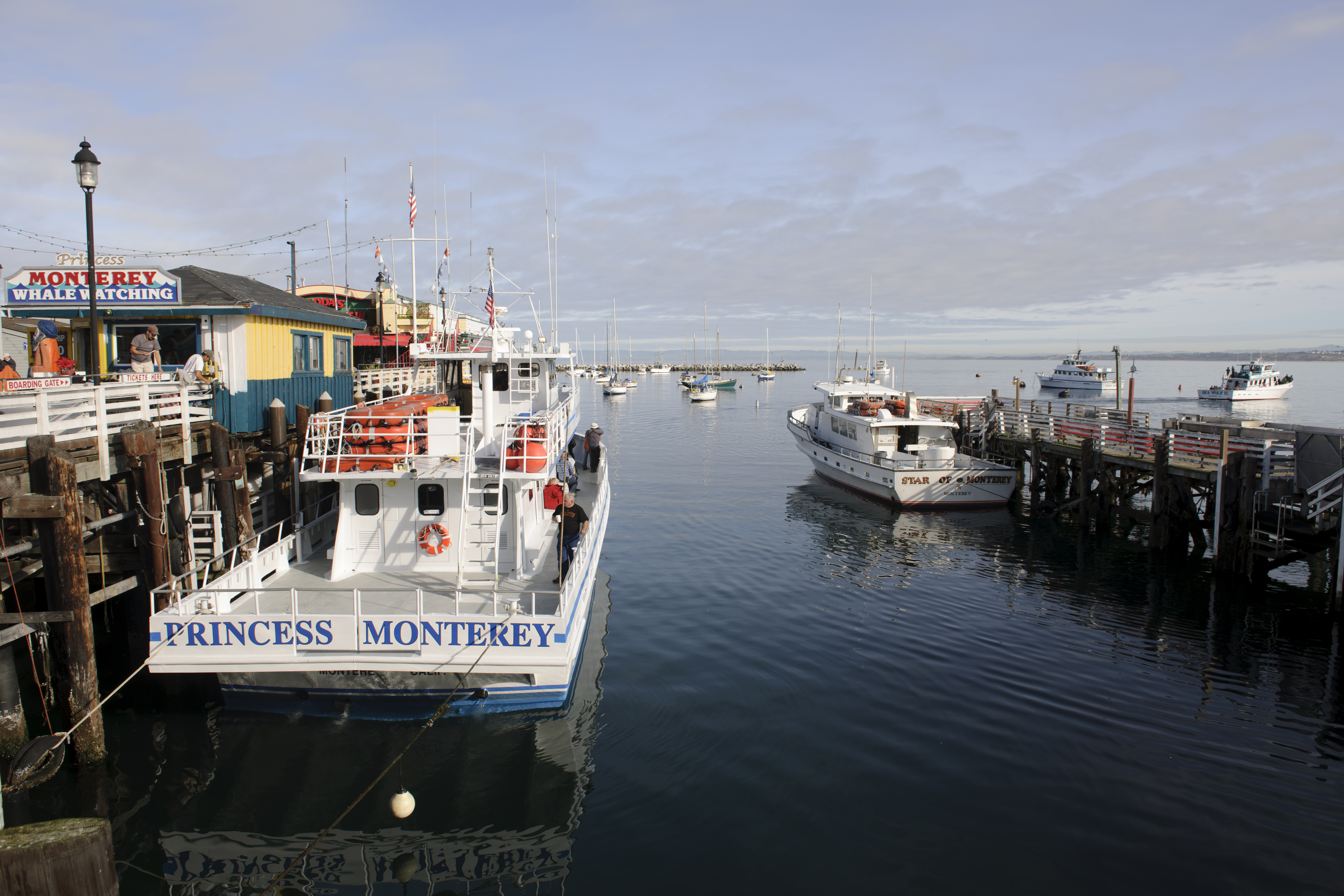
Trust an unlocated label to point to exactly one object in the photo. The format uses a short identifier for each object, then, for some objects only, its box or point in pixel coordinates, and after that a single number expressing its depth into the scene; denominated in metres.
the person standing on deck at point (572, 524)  13.30
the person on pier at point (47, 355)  15.14
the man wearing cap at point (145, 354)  15.38
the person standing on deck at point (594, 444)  22.52
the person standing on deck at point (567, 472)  16.06
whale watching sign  15.24
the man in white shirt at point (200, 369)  15.57
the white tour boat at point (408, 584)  9.91
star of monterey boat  28.92
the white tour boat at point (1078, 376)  109.88
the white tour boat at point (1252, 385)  88.81
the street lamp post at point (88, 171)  11.96
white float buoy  8.15
